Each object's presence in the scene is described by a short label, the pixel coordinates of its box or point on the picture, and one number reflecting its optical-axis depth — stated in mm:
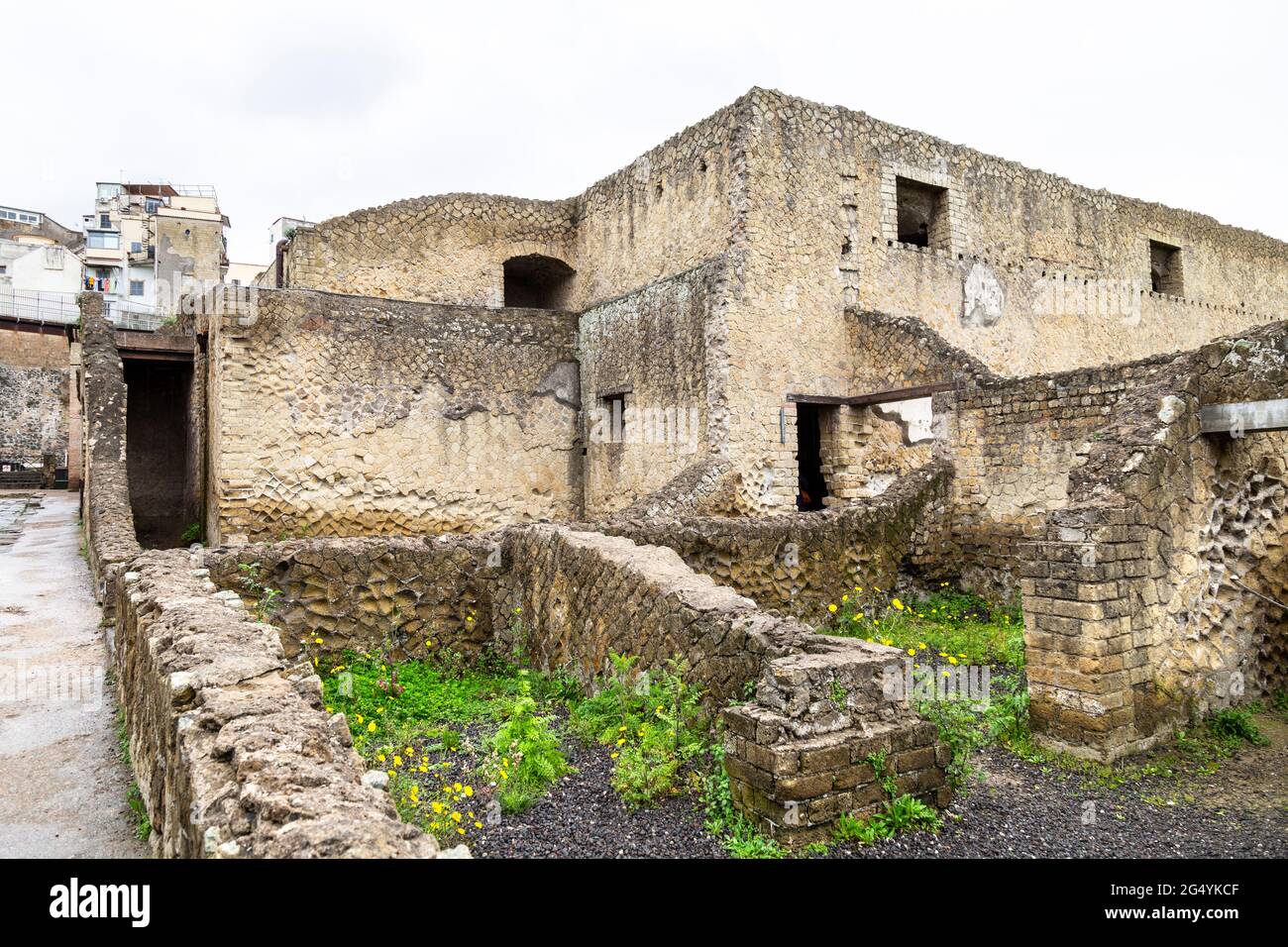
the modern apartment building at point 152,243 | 40844
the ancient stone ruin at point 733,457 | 3965
